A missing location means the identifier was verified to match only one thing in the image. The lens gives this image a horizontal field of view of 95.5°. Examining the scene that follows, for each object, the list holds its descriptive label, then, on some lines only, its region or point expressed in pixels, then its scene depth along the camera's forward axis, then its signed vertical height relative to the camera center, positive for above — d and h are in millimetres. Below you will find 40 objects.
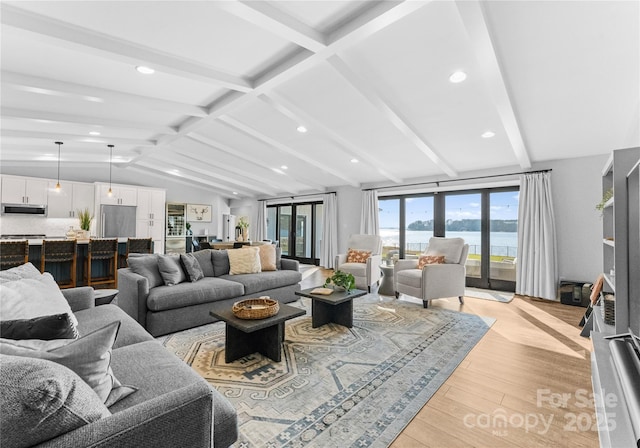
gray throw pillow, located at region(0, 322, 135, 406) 977 -451
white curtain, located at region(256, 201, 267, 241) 9930 +191
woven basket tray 2371 -705
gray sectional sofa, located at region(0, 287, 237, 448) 706 -573
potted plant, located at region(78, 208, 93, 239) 5512 -10
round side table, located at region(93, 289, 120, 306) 2703 -676
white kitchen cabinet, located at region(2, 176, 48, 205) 6312 +751
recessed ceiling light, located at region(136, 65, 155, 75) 2889 +1590
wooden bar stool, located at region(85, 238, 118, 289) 4871 -612
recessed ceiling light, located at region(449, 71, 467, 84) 2796 +1499
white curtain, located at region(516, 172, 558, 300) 4660 -146
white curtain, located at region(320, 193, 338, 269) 7922 -105
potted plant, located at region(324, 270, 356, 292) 3352 -609
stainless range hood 6223 +316
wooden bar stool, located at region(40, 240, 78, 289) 4426 -494
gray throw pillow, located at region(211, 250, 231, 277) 4074 -506
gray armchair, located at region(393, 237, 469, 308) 4199 -683
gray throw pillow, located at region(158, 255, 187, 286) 3367 -528
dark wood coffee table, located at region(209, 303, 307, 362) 2375 -950
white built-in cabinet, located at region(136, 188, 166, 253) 8102 +297
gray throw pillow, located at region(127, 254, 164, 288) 3277 -488
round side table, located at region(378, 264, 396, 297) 4934 -921
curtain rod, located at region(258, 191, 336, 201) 8105 +984
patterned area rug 1660 -1137
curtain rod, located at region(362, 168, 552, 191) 4876 +997
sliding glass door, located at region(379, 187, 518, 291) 5422 +67
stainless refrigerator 7448 +111
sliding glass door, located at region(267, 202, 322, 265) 8867 -41
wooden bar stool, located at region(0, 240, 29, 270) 4055 -424
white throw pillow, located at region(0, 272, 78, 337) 1478 -426
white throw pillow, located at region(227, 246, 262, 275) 4141 -494
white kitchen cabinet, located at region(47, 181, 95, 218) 6898 +628
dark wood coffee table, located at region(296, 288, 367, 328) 3246 -942
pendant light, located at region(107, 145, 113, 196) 6202 +1646
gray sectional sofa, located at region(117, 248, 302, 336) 2965 -743
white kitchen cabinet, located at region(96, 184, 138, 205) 7490 +801
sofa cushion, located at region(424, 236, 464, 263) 4547 -297
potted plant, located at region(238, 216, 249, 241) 7214 -81
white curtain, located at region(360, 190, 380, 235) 6977 +344
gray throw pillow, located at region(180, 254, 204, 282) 3562 -514
